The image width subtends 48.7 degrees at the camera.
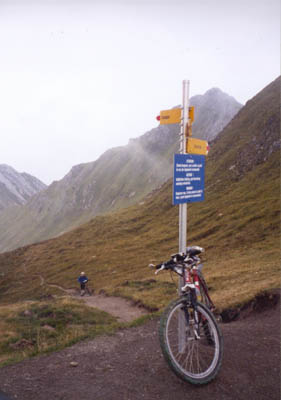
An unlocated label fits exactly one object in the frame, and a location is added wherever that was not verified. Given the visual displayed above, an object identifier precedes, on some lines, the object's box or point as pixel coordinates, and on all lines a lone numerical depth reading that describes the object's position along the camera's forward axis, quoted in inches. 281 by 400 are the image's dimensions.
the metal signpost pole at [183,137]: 256.2
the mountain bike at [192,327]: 204.7
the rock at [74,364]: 249.8
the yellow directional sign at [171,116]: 266.3
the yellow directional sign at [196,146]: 262.7
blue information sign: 252.2
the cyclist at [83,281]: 1277.3
